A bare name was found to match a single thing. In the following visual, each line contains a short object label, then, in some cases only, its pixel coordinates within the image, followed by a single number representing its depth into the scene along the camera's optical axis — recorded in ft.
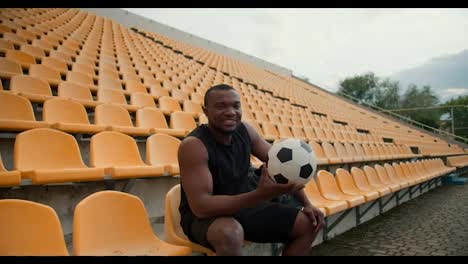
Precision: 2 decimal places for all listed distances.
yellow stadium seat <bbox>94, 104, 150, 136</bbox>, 9.31
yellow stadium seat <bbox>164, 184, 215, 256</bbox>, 5.40
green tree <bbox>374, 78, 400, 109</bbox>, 120.11
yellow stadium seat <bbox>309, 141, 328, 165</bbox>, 12.78
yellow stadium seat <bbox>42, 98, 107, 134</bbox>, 8.25
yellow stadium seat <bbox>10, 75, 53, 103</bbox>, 9.52
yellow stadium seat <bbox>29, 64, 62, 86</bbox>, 11.65
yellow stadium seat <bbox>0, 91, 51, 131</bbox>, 7.39
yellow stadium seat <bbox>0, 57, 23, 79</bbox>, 11.01
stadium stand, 5.16
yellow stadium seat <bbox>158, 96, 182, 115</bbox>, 13.21
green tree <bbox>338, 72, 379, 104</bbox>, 135.85
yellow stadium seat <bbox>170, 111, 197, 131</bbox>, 11.37
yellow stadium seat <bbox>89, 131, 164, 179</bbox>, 6.79
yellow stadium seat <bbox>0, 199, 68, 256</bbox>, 4.16
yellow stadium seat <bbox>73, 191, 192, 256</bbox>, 4.71
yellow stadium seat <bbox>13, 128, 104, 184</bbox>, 5.89
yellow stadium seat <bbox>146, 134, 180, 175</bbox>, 8.17
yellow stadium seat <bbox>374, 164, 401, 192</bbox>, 12.74
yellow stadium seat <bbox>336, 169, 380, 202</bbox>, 10.67
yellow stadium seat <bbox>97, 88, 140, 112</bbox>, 11.55
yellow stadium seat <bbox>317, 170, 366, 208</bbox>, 9.66
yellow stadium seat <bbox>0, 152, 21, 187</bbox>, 5.31
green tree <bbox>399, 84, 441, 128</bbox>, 107.71
